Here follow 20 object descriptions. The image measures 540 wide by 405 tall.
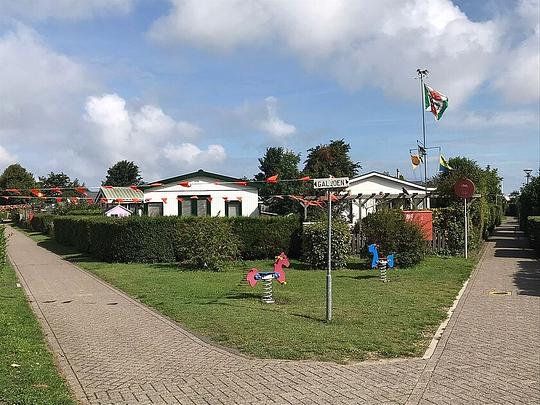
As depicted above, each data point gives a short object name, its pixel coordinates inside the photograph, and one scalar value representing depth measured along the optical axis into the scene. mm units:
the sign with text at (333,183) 9826
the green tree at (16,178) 73000
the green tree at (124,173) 86688
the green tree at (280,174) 44469
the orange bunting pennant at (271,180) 20050
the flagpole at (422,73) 31903
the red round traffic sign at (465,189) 21875
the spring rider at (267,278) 12398
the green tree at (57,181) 82312
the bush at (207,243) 19375
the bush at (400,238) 18578
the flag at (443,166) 31669
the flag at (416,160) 36119
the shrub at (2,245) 13589
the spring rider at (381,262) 15852
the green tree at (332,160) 61406
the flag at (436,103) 28750
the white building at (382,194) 27016
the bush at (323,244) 19109
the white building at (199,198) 35312
